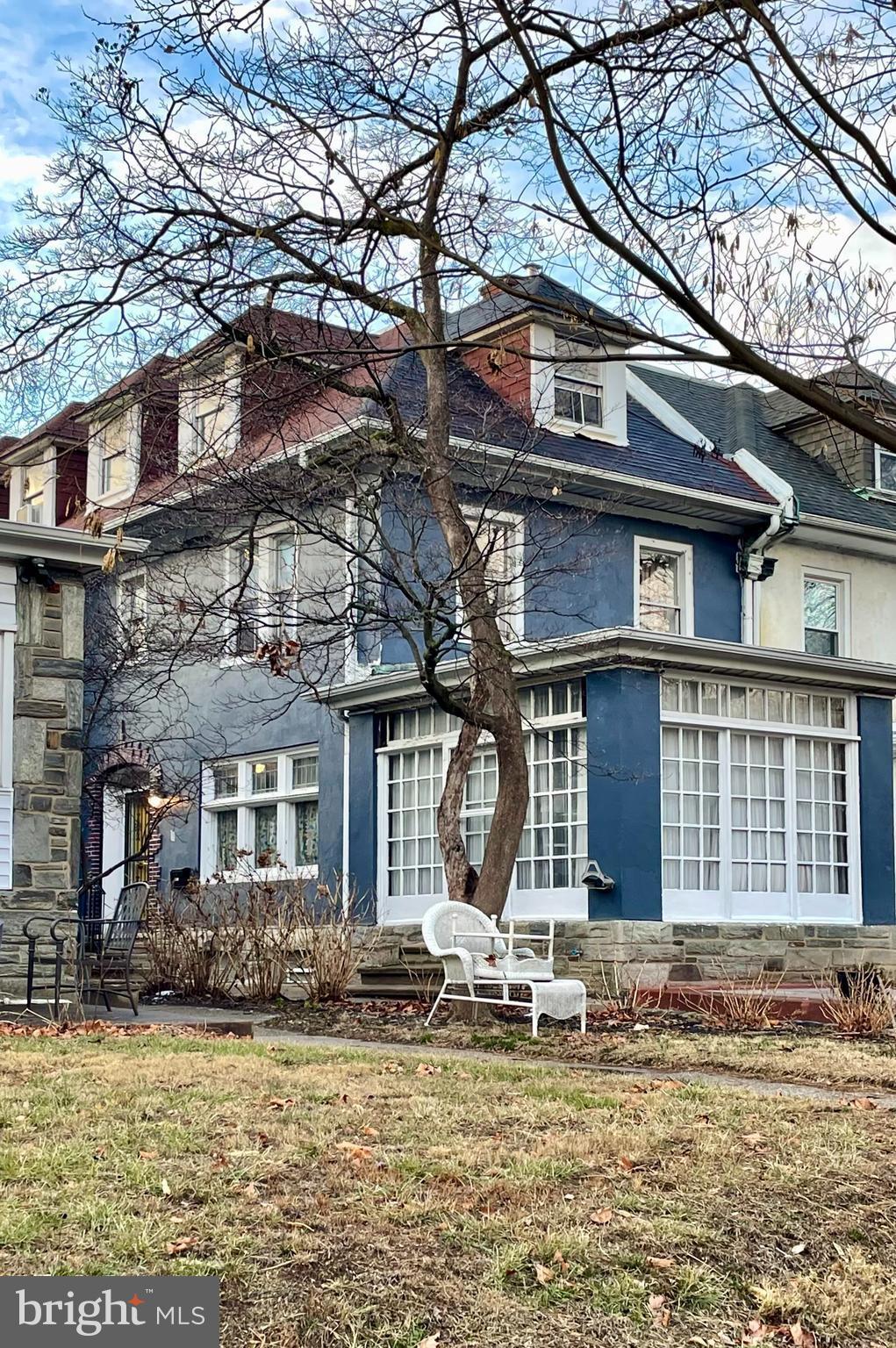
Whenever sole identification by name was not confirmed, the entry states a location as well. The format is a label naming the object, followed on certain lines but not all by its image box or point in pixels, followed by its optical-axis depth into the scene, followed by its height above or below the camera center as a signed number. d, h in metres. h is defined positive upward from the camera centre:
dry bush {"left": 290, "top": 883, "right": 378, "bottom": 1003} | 13.89 -1.07
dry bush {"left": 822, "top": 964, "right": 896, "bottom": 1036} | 10.72 -1.20
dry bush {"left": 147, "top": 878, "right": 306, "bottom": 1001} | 14.33 -1.00
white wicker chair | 10.96 -0.94
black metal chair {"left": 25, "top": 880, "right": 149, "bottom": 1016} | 11.94 -0.87
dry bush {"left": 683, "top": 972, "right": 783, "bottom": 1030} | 11.50 -1.31
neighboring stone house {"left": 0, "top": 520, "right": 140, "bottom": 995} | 12.51 +0.94
